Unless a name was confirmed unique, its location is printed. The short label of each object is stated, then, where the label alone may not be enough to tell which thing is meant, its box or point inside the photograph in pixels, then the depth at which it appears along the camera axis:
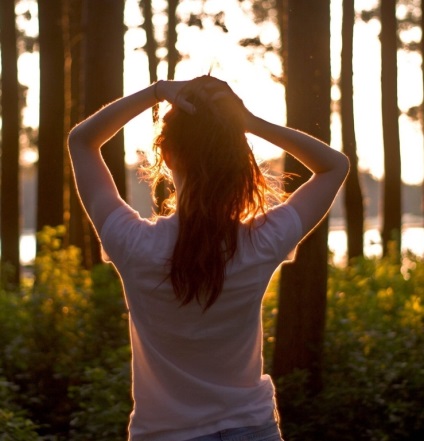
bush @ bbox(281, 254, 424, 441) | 7.94
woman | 2.73
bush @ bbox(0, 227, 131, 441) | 9.99
